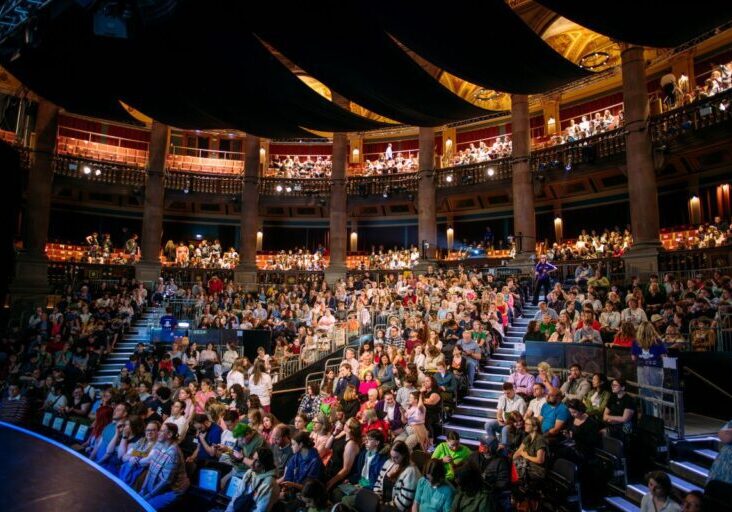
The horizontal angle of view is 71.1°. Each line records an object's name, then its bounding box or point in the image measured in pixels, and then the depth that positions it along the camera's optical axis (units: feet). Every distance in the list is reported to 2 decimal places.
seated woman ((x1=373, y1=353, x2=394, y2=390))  29.71
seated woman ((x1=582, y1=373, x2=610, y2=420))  22.09
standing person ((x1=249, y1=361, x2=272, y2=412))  33.22
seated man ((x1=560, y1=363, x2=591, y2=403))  24.00
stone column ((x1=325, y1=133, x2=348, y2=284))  70.38
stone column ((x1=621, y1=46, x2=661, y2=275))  48.19
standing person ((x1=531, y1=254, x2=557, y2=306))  42.47
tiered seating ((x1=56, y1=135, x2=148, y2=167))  71.93
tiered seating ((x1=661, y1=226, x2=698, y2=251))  57.41
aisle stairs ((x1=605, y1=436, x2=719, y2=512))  18.10
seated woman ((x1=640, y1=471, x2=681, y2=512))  13.52
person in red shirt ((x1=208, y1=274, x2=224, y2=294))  60.70
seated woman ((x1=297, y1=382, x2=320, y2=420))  28.90
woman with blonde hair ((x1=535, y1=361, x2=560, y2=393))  24.83
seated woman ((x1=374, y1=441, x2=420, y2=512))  16.89
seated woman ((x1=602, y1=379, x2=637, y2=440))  20.71
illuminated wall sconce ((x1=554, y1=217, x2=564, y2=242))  74.79
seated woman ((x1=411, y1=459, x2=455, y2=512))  15.76
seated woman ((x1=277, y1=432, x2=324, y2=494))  18.84
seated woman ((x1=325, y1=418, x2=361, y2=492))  19.95
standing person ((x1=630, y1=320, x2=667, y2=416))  23.29
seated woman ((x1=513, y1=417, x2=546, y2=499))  18.25
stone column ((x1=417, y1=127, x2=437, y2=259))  65.72
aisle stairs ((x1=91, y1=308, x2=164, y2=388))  42.27
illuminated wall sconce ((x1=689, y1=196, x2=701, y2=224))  60.64
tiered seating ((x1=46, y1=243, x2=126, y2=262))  70.64
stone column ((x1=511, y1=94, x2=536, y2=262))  58.80
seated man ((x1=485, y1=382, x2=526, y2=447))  22.41
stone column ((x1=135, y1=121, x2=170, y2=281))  66.54
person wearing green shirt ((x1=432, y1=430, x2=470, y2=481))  18.81
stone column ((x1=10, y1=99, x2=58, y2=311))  57.57
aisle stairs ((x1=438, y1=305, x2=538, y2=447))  27.22
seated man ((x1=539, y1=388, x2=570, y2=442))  21.13
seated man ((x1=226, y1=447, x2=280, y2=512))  16.96
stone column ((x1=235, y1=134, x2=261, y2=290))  70.49
